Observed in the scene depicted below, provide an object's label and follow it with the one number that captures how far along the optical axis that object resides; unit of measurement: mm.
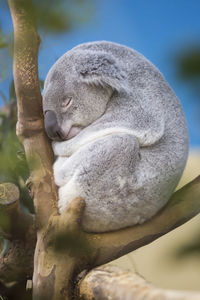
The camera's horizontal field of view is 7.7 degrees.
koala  2944
